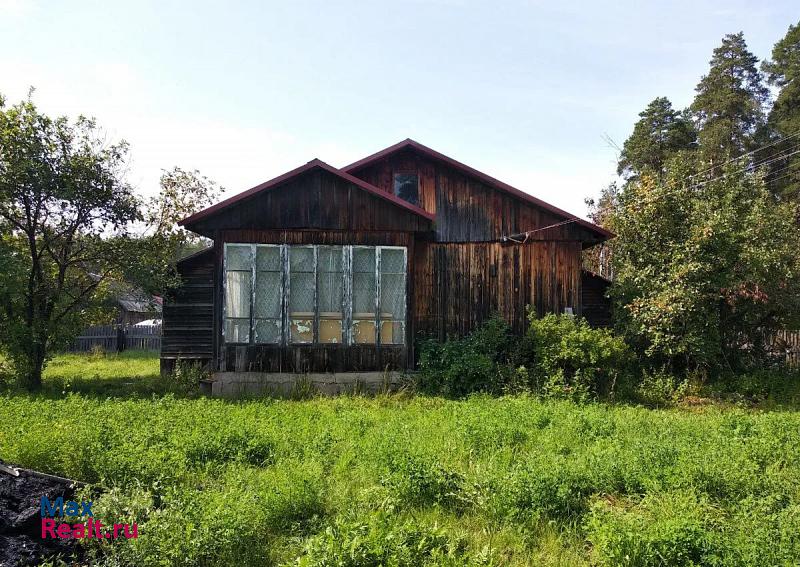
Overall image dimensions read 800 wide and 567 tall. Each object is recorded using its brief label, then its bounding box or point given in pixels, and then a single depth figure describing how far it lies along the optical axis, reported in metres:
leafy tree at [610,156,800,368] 11.28
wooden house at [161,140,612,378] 10.77
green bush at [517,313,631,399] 10.24
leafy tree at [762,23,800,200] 23.69
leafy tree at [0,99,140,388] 10.60
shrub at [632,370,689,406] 10.41
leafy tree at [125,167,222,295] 11.28
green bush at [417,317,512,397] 10.30
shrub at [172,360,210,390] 10.93
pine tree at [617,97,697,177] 27.11
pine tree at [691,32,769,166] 24.98
